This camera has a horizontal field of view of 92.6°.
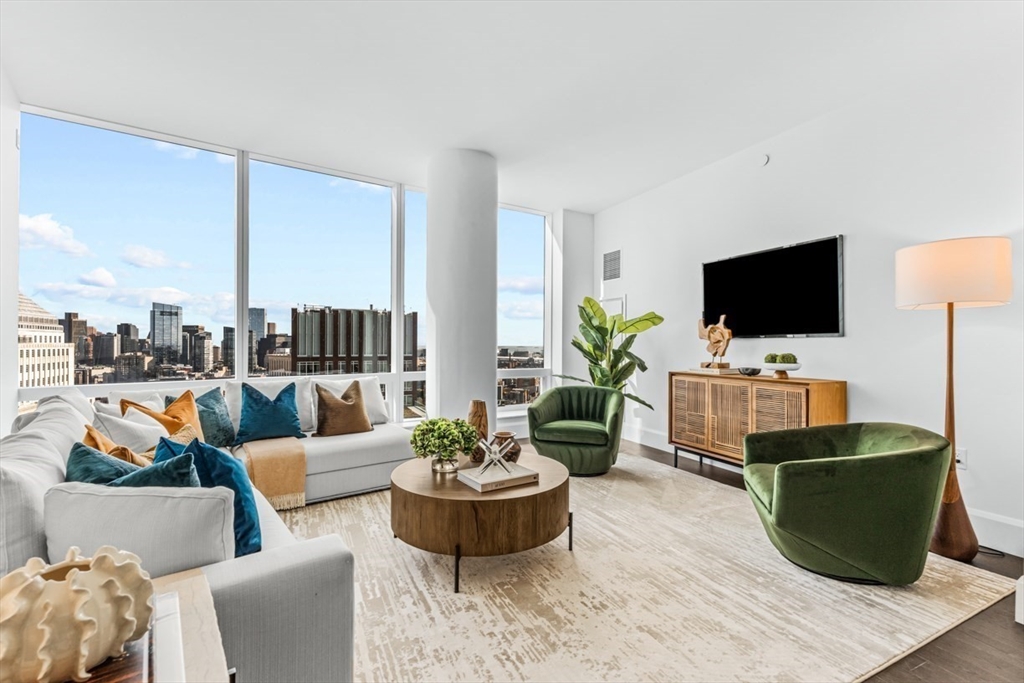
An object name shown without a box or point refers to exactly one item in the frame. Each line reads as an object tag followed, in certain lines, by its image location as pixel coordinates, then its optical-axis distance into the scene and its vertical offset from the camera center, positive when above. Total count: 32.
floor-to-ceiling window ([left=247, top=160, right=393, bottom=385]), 4.58 +0.70
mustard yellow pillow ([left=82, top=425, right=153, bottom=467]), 1.80 -0.40
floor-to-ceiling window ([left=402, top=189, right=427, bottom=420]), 5.26 +0.38
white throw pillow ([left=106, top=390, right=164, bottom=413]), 3.36 -0.38
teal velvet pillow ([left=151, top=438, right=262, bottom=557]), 1.54 -0.44
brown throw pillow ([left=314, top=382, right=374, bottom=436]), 3.82 -0.57
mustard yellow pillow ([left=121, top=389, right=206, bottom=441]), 2.90 -0.45
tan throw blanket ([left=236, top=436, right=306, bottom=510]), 3.24 -0.86
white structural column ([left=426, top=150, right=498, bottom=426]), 4.48 +0.67
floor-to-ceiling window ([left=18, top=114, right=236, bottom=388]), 3.74 +0.71
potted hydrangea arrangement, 2.61 -0.52
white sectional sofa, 1.20 -0.59
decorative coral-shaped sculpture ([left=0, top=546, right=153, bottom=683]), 0.67 -0.40
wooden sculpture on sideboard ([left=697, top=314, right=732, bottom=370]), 4.24 +0.05
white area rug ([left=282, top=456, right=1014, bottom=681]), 1.79 -1.15
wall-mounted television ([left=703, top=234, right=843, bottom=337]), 3.68 +0.45
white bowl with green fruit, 3.67 -0.14
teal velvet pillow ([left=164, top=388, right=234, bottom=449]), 3.43 -0.54
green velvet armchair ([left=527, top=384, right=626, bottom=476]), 4.07 -0.75
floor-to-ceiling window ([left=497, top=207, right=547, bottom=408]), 6.04 +0.49
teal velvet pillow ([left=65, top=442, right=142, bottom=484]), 1.45 -0.38
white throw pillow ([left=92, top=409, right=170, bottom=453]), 2.51 -0.46
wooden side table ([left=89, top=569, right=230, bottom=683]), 0.75 -0.52
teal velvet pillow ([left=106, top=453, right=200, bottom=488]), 1.36 -0.38
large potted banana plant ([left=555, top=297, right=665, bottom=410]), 5.00 +0.00
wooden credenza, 3.41 -0.48
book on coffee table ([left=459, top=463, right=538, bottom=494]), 2.45 -0.69
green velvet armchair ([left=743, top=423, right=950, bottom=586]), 2.20 -0.75
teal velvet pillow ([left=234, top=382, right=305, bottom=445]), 3.62 -0.57
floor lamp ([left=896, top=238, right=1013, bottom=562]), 2.56 +0.32
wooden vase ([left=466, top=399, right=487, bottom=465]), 2.96 -0.45
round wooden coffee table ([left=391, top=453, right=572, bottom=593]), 2.30 -0.83
